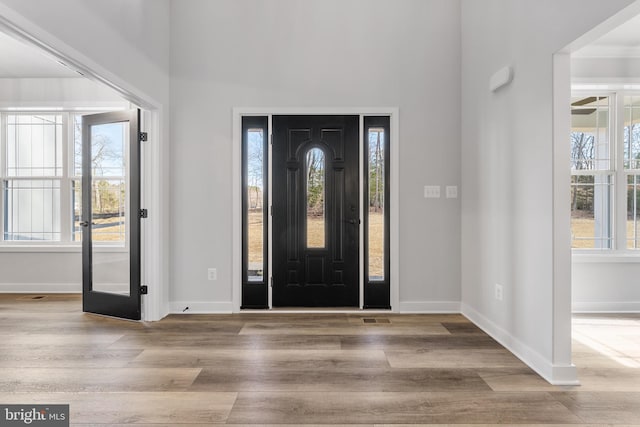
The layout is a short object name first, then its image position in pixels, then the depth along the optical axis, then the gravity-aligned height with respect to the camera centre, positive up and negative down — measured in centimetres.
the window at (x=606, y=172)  405 +44
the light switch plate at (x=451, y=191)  392 +22
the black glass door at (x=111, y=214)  366 -3
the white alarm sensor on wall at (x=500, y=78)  285 +106
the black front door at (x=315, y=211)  398 +0
